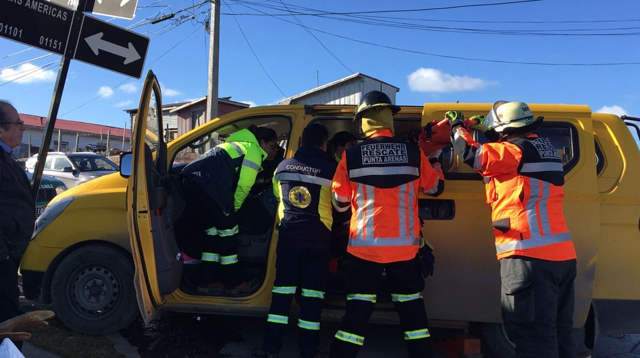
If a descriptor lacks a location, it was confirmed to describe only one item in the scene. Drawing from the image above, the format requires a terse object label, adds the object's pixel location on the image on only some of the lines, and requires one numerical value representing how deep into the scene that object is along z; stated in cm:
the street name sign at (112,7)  336
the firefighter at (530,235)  270
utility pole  1131
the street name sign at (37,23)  297
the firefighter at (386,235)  298
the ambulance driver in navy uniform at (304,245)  323
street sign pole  325
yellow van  307
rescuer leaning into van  376
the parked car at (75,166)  1194
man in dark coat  261
